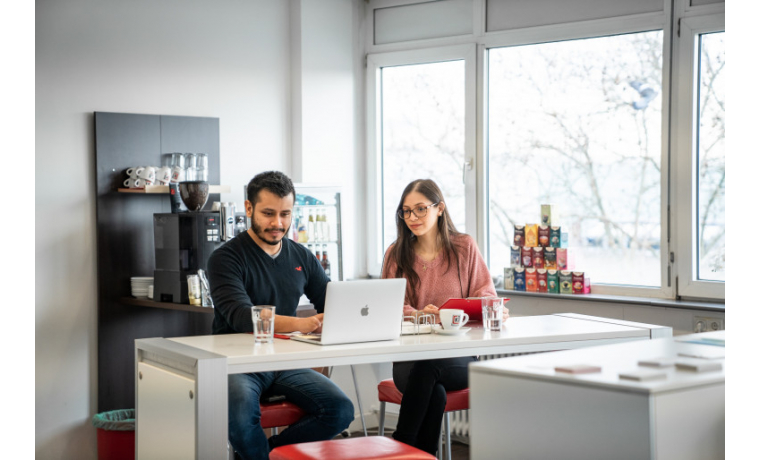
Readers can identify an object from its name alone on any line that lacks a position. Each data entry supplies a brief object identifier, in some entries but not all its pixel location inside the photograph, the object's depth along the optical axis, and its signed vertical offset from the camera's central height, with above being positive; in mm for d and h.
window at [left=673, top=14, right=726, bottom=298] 4078 +299
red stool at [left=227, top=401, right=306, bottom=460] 3031 -701
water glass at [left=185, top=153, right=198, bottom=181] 4582 +298
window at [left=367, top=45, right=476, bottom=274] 5031 +560
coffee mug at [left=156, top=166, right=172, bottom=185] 4414 +245
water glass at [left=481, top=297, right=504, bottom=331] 3113 -344
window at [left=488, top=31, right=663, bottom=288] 4344 +391
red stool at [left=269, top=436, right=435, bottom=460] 2291 -639
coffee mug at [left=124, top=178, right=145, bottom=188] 4359 +201
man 2896 -307
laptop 2707 -300
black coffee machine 4285 -146
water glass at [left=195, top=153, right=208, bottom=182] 4641 +305
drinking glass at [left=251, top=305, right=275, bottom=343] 2783 -336
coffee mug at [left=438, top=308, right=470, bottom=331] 3020 -353
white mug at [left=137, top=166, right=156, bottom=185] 4367 +248
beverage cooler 4875 -19
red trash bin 4180 -1079
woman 3580 -154
